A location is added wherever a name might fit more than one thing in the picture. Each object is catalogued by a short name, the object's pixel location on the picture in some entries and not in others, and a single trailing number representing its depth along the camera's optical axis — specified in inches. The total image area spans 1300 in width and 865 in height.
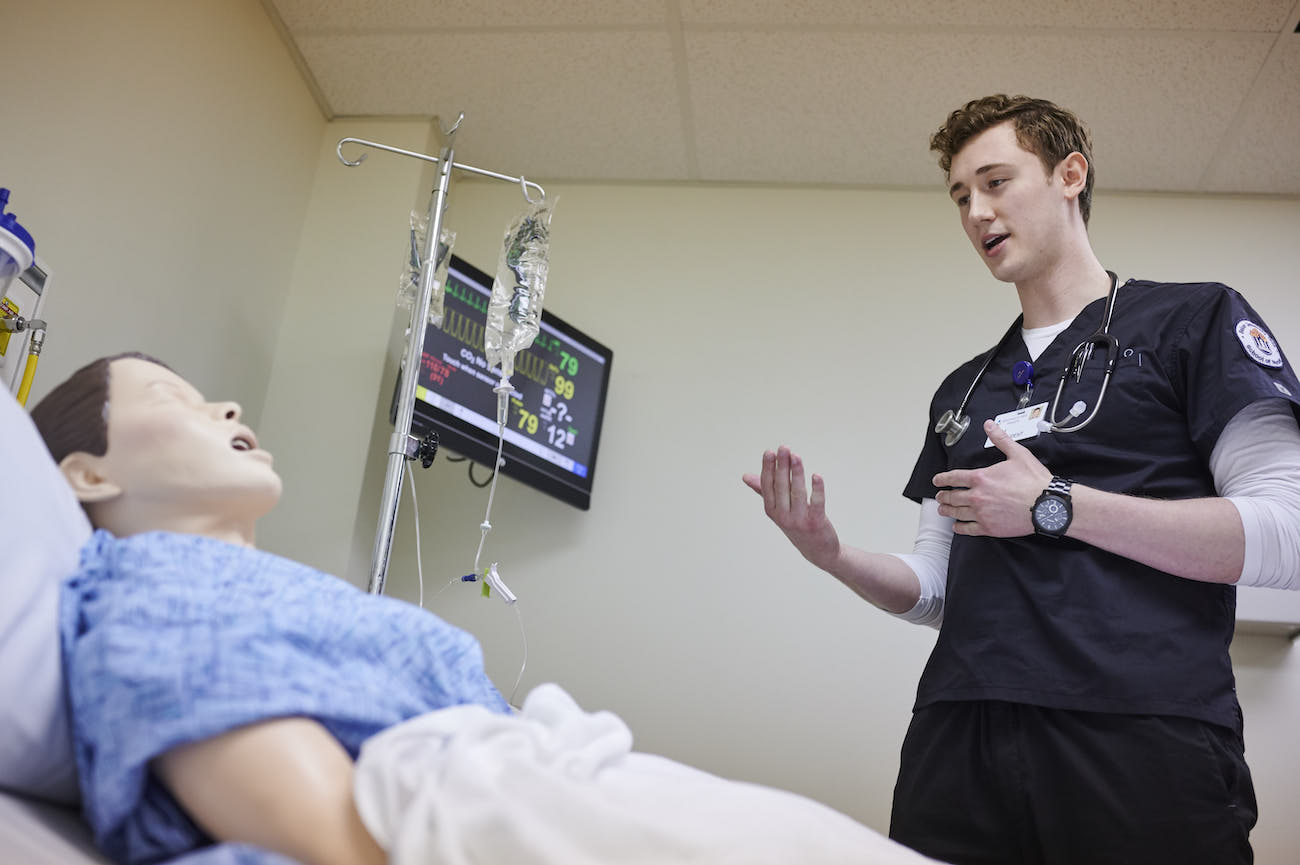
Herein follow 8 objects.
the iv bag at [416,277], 96.4
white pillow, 33.6
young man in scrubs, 51.2
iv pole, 84.9
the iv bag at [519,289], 96.3
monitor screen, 106.6
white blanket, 30.2
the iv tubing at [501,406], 95.4
